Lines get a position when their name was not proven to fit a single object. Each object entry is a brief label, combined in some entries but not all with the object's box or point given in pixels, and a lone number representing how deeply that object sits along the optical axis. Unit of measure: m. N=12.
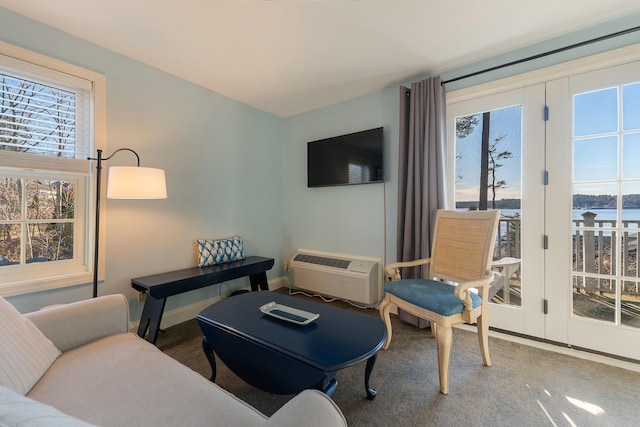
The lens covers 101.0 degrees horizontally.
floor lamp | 1.86
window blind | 1.80
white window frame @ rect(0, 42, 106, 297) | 1.79
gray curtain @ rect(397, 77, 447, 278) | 2.44
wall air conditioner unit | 2.87
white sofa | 0.71
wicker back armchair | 1.65
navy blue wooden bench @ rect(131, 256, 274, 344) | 2.04
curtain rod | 1.79
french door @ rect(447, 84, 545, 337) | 2.17
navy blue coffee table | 1.19
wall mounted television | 2.93
